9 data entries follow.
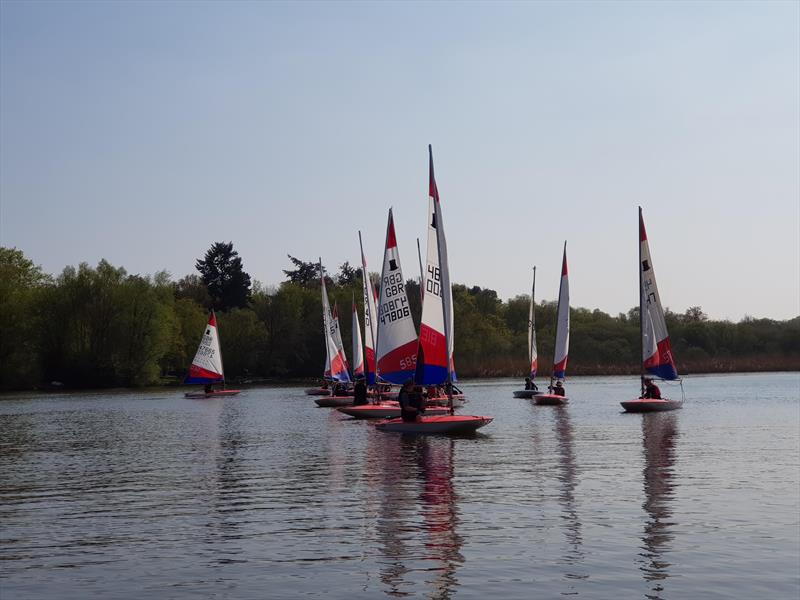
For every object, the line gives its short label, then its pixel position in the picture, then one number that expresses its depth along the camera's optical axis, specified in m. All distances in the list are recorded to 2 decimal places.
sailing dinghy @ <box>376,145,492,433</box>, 40.59
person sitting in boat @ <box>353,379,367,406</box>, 53.66
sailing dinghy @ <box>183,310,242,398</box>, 87.44
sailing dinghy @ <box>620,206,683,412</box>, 58.47
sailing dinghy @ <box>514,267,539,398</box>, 77.88
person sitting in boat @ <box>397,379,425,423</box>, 38.72
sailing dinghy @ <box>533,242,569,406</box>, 64.44
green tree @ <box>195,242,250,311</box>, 185.62
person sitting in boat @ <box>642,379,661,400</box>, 55.94
